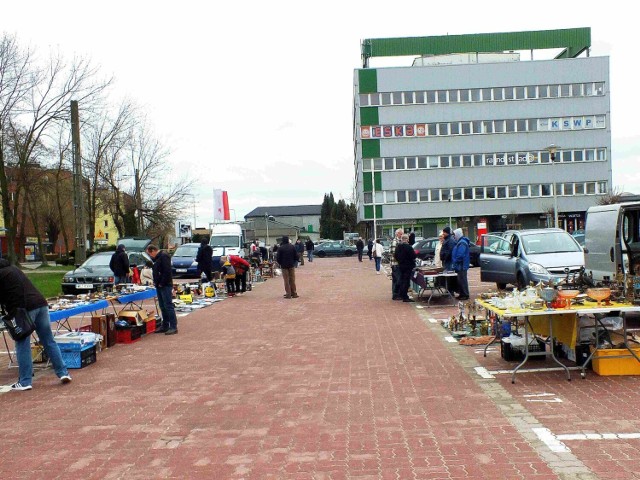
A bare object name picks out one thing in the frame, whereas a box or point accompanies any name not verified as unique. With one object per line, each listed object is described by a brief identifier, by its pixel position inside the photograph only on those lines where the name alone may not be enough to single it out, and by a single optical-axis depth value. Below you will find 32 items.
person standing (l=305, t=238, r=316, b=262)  53.53
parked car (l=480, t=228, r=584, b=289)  15.79
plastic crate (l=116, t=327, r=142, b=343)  11.86
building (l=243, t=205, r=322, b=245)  133.88
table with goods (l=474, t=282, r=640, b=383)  7.54
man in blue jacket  15.91
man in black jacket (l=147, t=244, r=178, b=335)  12.77
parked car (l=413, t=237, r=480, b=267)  34.38
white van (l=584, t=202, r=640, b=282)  12.03
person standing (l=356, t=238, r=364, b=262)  48.37
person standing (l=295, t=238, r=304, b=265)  46.11
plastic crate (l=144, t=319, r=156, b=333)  12.91
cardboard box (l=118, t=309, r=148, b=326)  12.31
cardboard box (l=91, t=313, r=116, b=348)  11.12
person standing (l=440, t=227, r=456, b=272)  16.72
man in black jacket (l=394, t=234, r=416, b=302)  17.47
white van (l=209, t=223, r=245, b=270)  34.78
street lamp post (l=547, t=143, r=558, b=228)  30.27
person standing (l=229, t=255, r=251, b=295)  21.52
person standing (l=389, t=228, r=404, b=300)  18.16
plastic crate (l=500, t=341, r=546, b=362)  8.74
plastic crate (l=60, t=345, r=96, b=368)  9.42
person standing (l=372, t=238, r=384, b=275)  32.00
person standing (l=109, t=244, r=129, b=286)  19.31
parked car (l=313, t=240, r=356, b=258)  69.62
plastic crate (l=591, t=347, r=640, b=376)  7.68
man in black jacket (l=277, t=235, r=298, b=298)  19.84
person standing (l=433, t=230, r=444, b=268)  17.38
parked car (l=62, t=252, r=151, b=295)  21.24
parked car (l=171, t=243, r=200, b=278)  31.48
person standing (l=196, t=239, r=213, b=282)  22.06
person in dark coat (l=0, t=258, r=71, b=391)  8.14
